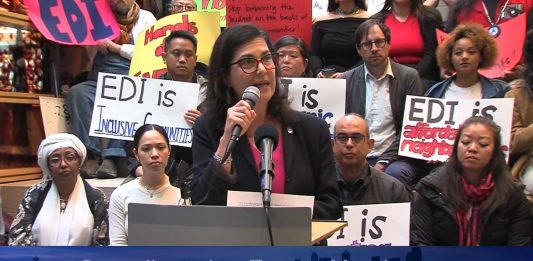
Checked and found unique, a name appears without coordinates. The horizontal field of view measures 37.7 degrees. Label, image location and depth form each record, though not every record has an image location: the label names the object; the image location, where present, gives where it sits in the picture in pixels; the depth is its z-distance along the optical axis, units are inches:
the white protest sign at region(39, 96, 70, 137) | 241.3
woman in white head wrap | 172.1
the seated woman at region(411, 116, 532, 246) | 160.6
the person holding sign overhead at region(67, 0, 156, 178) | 229.5
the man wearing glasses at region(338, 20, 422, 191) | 212.7
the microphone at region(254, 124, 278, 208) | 90.2
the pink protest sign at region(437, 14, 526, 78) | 223.8
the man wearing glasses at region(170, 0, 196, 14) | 255.3
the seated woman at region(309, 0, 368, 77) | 249.0
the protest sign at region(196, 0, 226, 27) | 268.2
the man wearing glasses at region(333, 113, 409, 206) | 176.4
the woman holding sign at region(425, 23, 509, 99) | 206.7
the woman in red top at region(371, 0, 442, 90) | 239.9
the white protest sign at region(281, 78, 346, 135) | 206.4
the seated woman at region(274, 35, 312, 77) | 222.7
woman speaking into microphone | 110.0
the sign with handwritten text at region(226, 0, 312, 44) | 231.0
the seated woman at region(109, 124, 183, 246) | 172.0
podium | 90.7
